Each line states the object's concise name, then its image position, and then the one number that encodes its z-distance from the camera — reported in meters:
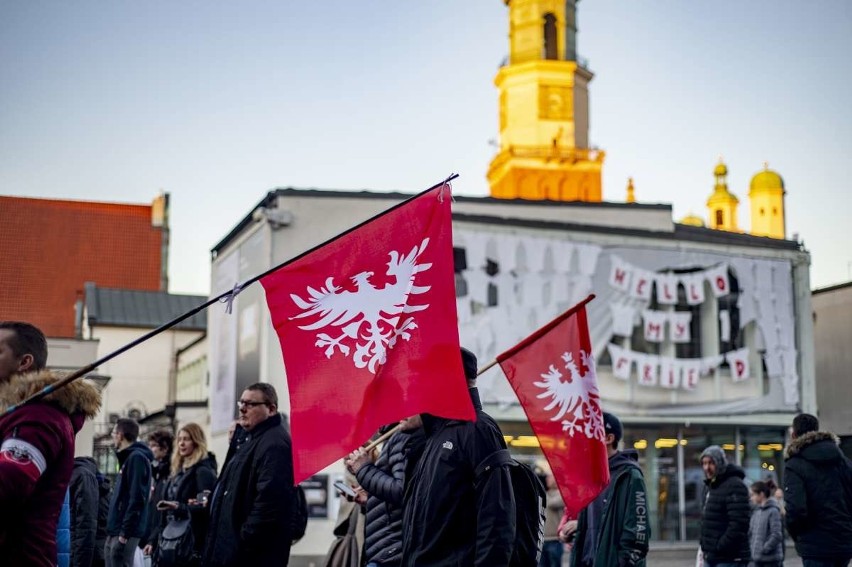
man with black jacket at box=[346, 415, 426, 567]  7.91
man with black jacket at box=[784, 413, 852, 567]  9.96
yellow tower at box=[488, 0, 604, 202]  79.56
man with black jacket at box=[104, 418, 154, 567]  11.63
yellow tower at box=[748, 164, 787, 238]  112.62
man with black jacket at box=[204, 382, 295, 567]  8.19
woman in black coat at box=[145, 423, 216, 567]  10.27
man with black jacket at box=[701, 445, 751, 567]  11.18
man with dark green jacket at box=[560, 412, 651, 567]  8.66
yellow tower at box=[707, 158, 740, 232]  116.75
